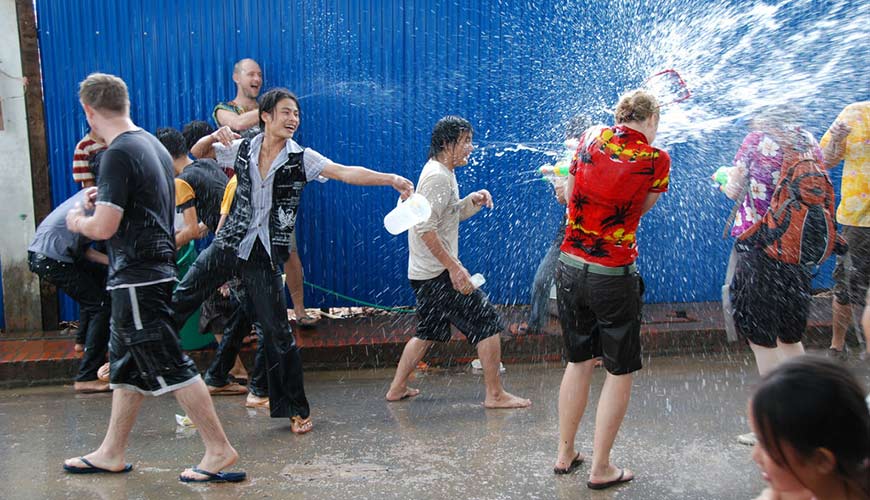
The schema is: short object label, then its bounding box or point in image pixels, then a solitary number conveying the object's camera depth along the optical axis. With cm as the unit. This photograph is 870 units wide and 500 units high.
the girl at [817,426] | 185
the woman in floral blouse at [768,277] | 457
